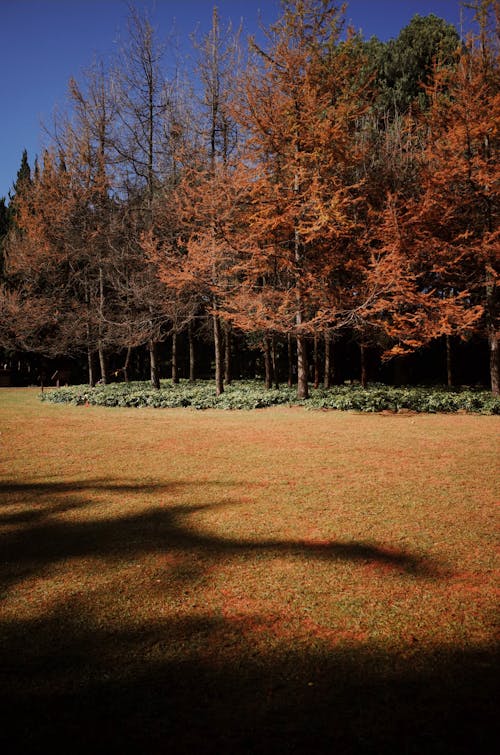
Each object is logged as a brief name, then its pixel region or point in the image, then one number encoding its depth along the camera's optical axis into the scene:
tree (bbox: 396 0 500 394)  13.59
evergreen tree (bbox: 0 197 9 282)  28.90
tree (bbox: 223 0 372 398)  13.52
